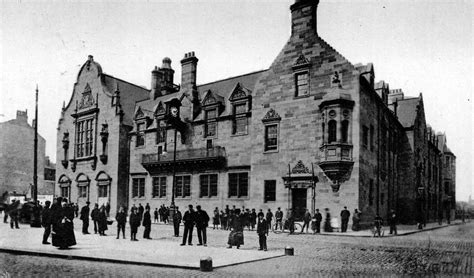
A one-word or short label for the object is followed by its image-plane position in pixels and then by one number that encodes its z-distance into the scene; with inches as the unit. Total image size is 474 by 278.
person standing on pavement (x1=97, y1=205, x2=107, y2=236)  847.7
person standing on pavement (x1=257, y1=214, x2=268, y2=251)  630.5
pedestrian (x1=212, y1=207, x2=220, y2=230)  1138.0
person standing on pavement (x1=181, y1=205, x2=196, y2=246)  689.0
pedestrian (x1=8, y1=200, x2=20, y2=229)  967.6
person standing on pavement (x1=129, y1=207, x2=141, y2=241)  757.3
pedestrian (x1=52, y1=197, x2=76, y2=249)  587.2
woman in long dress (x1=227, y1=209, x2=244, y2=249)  647.1
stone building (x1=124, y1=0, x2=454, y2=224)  1069.8
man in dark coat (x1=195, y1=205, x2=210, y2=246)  689.6
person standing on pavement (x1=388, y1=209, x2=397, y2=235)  982.3
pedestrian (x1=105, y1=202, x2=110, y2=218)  1578.6
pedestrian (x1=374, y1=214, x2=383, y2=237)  924.0
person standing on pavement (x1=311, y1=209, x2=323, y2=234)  999.0
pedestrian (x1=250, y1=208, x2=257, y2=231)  1067.3
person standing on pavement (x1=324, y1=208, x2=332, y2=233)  1027.3
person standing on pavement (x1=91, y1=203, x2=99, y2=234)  869.8
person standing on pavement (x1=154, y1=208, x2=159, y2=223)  1409.9
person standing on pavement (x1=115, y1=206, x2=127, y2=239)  800.3
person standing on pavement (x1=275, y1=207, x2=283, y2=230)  1043.3
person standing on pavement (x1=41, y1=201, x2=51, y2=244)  642.8
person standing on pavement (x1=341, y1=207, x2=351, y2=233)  1003.9
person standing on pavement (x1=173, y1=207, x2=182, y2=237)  829.8
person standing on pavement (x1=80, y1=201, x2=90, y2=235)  868.0
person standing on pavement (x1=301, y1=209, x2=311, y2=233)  1013.8
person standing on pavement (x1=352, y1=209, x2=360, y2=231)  1007.6
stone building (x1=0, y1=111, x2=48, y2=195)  2233.0
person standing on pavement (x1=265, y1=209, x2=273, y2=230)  1010.7
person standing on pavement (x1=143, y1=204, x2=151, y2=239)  792.9
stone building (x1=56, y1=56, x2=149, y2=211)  1630.2
